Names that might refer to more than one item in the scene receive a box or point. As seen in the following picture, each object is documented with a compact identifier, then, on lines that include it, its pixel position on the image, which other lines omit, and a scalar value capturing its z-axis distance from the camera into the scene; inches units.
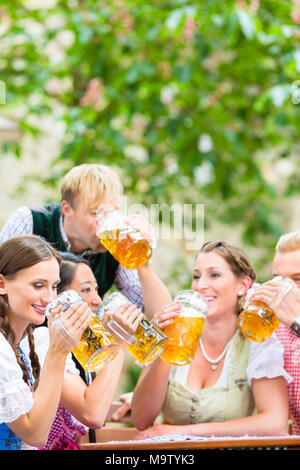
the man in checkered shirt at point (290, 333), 193.5
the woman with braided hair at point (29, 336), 172.9
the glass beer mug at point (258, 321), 182.8
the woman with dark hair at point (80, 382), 180.0
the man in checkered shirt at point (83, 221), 198.3
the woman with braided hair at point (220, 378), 191.4
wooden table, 168.3
